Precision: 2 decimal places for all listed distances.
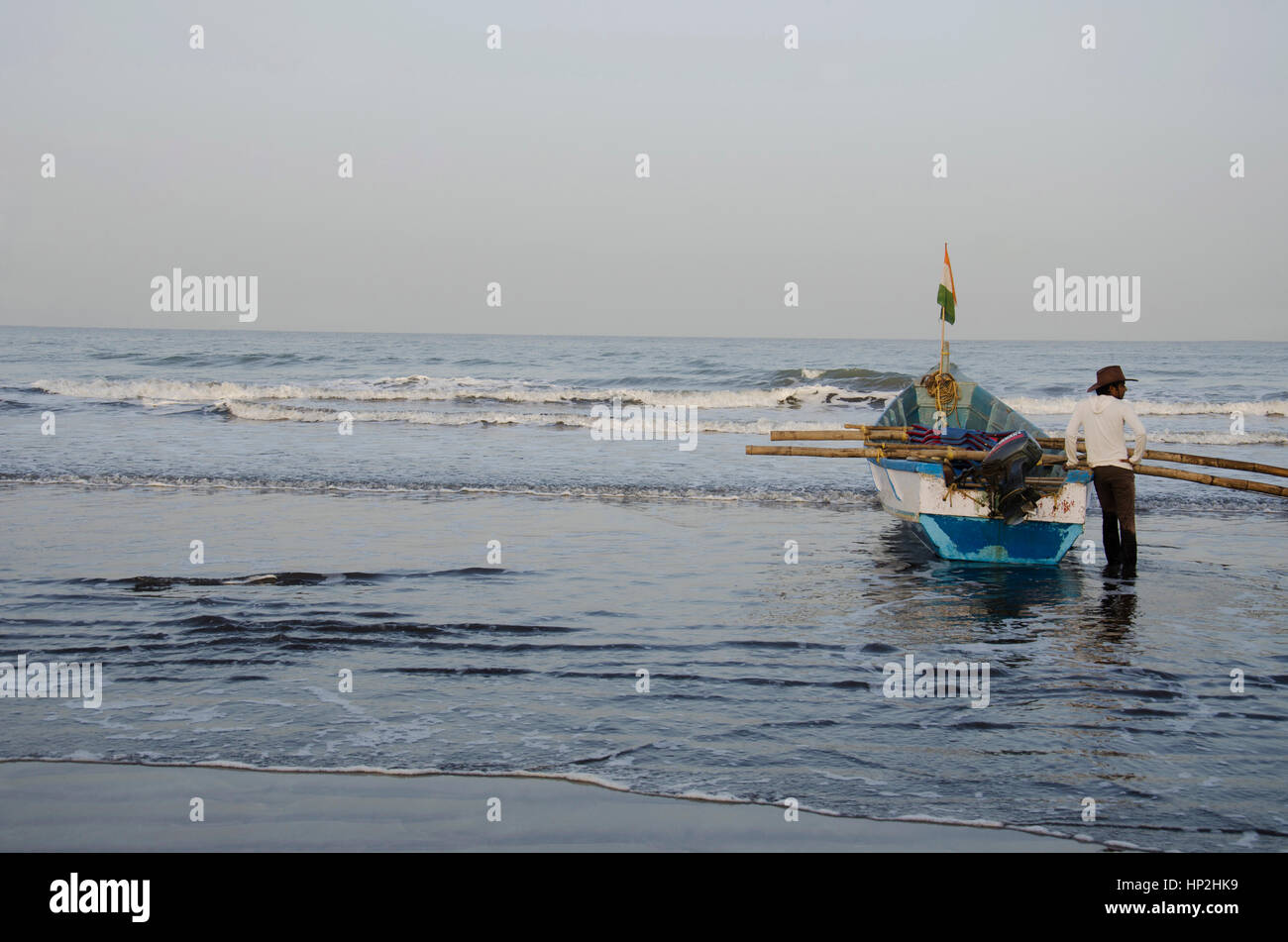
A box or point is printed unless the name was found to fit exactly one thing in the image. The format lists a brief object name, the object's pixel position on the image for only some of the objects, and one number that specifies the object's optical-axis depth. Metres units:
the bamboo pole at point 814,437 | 11.55
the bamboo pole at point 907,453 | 10.29
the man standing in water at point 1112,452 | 9.78
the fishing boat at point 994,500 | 9.67
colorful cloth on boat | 10.96
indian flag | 12.64
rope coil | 13.49
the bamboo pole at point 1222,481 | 10.00
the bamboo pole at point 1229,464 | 10.48
